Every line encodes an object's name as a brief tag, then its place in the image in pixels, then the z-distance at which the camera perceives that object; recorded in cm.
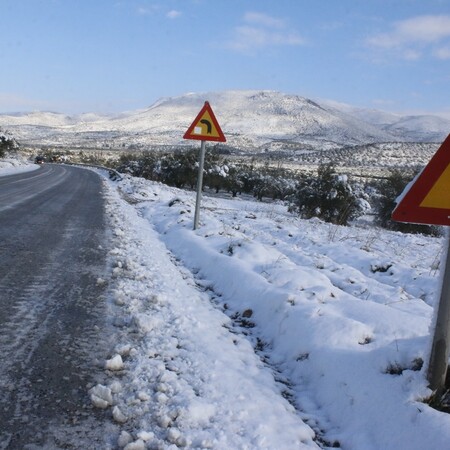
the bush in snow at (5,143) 5022
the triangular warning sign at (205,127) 952
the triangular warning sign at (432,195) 278
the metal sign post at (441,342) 294
